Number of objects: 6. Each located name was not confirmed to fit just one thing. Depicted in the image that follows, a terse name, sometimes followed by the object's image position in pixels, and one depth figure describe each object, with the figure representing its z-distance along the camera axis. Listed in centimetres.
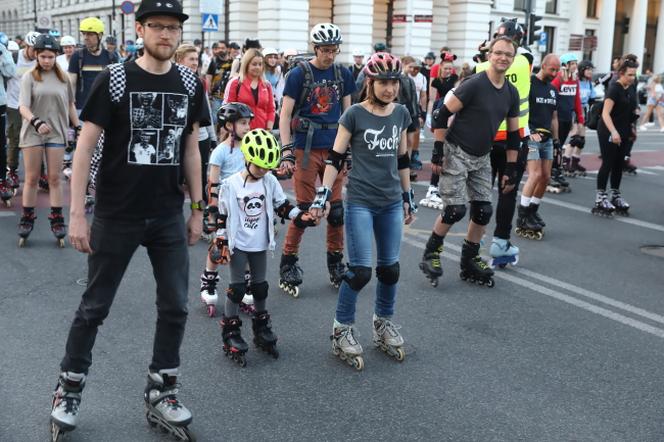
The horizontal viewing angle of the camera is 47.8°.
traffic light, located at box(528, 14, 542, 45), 2272
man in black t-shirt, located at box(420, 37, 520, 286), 622
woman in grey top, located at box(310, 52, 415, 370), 486
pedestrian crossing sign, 2006
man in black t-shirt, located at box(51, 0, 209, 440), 354
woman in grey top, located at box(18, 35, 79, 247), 751
